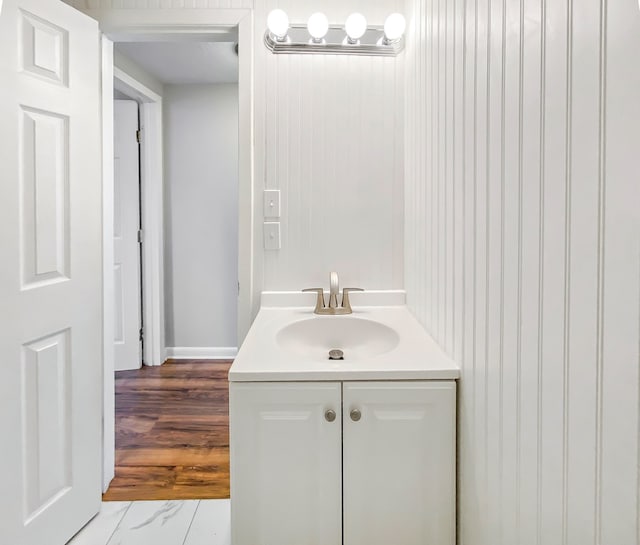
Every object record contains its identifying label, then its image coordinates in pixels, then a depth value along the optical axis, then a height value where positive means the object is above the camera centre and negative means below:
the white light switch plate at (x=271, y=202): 1.86 +0.19
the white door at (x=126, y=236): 3.36 +0.09
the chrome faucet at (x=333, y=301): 1.73 -0.21
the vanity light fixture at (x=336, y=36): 1.74 +0.83
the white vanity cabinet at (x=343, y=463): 1.15 -0.55
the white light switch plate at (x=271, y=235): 1.87 +0.05
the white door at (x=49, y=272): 1.37 -0.08
